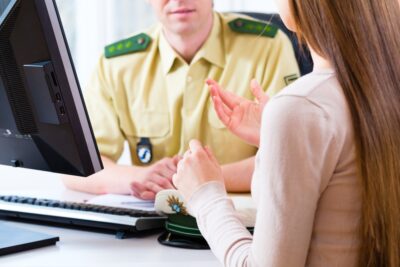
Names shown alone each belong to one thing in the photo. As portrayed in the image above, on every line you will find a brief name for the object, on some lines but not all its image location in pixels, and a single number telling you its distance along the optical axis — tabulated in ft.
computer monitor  5.70
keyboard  6.19
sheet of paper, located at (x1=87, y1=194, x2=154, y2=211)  6.82
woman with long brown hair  4.68
